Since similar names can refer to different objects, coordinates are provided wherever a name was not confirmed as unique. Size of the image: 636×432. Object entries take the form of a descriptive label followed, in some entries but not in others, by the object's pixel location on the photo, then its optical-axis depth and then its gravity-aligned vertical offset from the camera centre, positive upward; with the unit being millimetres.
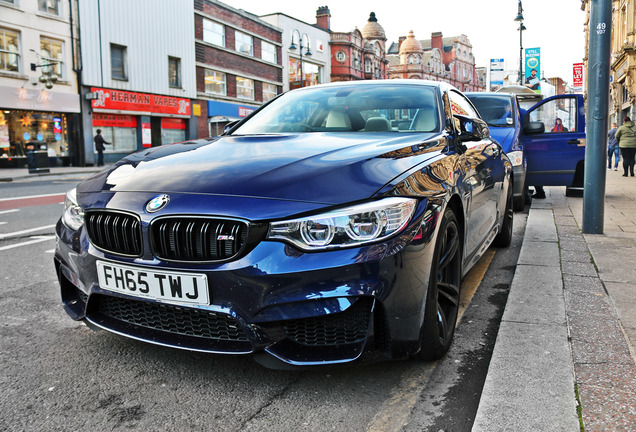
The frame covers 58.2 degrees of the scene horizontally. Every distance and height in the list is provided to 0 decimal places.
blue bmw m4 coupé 2146 -386
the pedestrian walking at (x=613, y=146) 20016 +128
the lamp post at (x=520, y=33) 29266 +6157
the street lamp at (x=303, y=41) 43244 +8842
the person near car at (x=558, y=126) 8828 +376
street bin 19703 -176
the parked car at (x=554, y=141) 8562 +150
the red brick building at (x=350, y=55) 53769 +9865
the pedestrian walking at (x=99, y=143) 24484 +560
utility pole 5898 +361
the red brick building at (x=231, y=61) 33562 +5956
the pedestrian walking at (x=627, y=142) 15925 +209
